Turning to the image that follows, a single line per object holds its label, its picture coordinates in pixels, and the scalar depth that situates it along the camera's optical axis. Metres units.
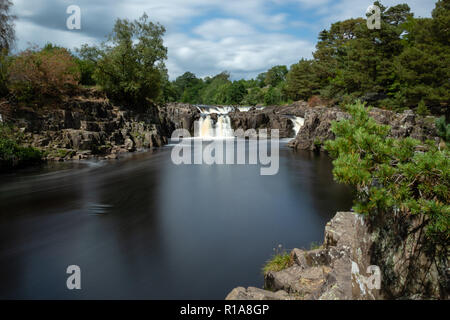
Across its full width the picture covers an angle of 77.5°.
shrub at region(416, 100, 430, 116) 23.73
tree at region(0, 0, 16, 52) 18.44
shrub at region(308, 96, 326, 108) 45.67
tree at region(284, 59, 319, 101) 51.41
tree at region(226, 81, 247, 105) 80.31
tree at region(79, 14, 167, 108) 31.03
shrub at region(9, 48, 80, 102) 23.25
